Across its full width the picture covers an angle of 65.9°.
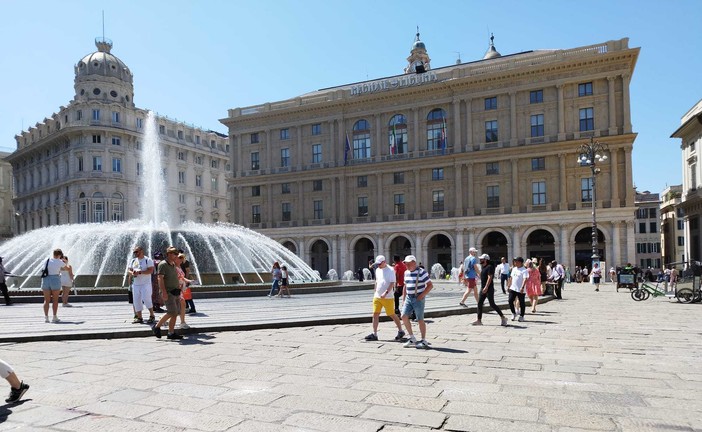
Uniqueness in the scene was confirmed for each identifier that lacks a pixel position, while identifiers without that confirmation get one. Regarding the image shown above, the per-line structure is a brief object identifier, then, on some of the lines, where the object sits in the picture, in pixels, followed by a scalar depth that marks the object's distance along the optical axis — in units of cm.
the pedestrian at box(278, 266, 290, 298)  1897
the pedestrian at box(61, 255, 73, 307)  1352
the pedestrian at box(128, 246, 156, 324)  1116
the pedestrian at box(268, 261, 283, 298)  1902
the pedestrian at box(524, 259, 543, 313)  1503
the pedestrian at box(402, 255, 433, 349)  898
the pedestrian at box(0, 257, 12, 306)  1595
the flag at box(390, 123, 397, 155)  5059
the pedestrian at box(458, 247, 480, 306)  1379
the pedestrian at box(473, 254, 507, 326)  1140
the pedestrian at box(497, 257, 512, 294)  1920
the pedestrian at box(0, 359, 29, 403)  523
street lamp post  3006
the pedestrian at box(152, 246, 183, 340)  949
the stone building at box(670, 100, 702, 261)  4475
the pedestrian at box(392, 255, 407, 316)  1298
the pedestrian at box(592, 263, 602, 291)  2817
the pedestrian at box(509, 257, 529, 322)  1218
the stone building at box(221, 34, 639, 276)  4291
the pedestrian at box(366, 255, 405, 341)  940
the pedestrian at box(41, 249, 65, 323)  1172
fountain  2111
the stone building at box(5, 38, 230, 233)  6200
